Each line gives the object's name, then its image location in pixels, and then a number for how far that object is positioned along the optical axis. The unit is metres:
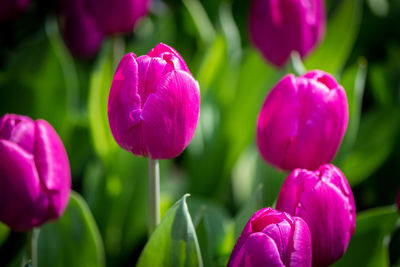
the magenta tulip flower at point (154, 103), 0.94
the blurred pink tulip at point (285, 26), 1.12
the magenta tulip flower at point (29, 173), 0.96
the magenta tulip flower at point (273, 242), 0.91
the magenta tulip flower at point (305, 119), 0.99
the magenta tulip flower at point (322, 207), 0.94
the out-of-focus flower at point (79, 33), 1.24
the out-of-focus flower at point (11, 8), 1.19
